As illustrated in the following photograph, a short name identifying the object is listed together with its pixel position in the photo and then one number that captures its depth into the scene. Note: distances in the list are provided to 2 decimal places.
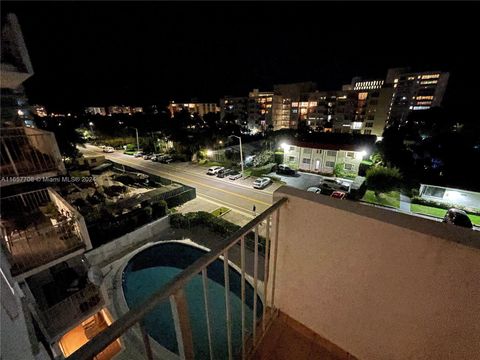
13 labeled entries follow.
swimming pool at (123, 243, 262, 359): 7.34
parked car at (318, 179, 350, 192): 17.89
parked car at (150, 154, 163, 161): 29.14
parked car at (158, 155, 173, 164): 28.17
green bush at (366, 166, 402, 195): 15.73
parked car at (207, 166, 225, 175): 22.54
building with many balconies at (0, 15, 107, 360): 4.55
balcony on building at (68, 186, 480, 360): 1.39
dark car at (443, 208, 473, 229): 12.91
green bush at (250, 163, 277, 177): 22.16
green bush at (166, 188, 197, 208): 15.22
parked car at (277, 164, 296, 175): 22.63
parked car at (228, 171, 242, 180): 21.09
